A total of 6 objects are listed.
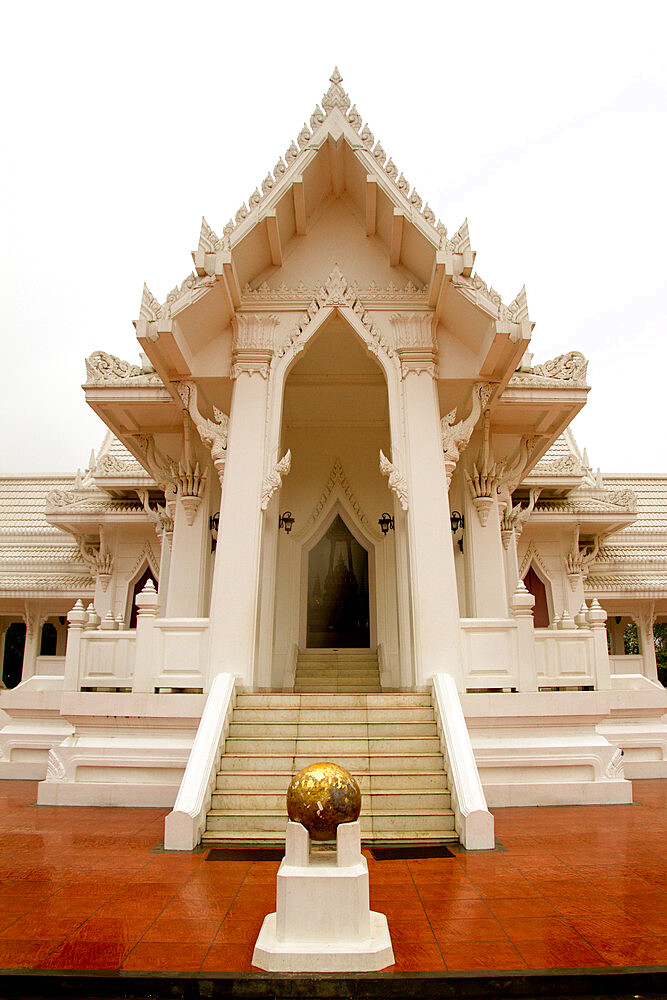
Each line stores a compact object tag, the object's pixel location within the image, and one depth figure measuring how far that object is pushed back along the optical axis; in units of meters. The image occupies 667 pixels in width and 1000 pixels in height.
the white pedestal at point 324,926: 2.42
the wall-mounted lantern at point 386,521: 8.87
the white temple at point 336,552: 5.33
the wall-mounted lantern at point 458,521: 8.26
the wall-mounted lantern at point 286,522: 8.94
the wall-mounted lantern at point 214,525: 8.33
